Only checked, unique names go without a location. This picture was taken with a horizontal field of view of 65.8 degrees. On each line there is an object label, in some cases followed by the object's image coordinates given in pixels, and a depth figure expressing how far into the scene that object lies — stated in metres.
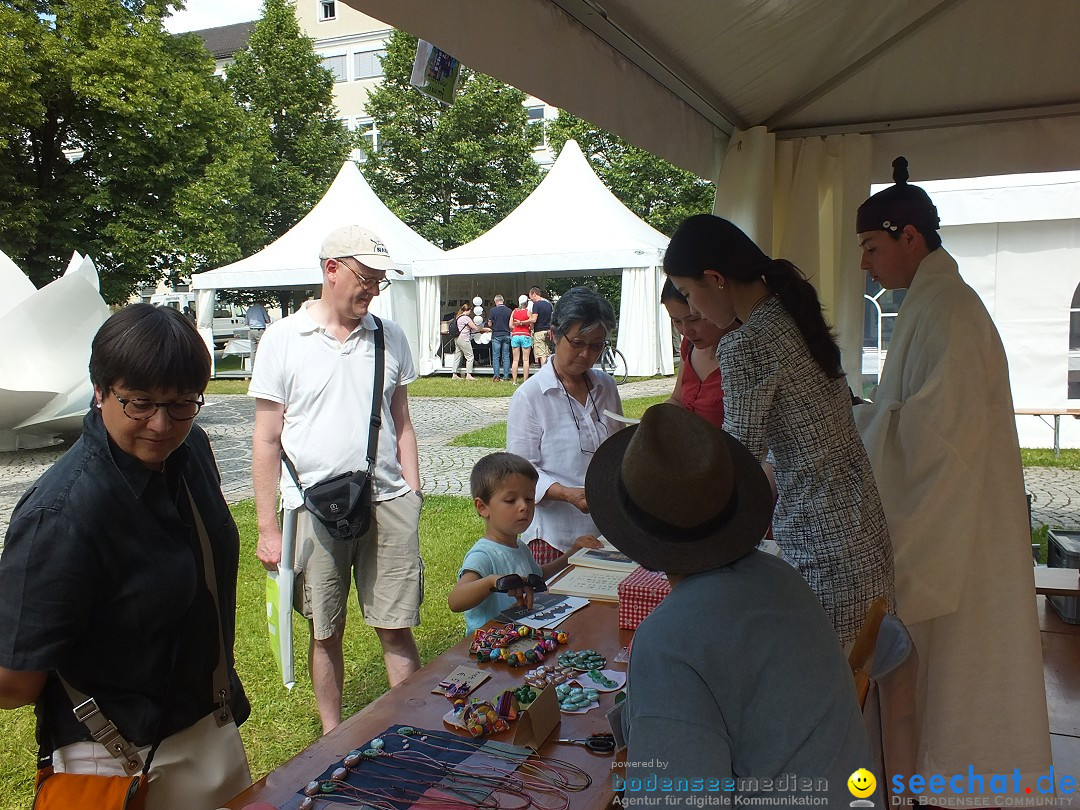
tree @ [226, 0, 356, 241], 29.83
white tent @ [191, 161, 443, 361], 15.72
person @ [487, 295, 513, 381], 15.85
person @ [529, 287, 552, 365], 15.44
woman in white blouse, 3.05
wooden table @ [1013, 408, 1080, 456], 7.52
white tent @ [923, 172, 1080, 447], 7.41
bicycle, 15.67
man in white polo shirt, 2.88
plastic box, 3.58
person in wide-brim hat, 1.06
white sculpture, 9.20
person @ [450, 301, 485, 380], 16.80
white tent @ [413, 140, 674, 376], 14.23
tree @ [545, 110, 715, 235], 27.39
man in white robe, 2.18
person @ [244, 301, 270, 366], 19.67
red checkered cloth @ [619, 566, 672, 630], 2.20
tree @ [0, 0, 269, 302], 17.69
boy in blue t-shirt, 2.56
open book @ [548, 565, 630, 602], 2.50
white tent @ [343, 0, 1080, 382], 2.22
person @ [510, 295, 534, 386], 15.17
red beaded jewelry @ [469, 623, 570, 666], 2.04
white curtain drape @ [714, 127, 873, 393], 3.84
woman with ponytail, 1.81
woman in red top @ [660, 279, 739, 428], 3.04
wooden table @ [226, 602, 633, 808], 1.50
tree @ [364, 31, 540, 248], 29.08
